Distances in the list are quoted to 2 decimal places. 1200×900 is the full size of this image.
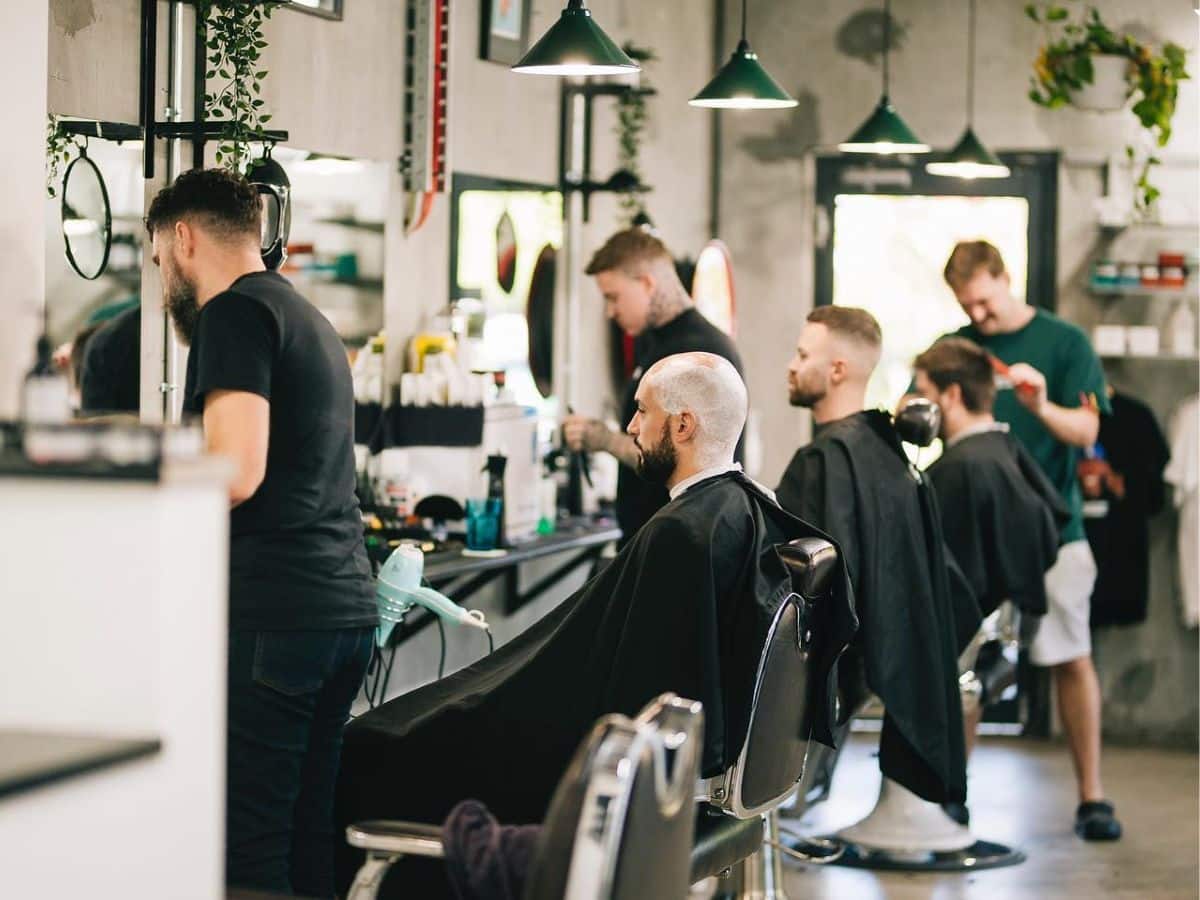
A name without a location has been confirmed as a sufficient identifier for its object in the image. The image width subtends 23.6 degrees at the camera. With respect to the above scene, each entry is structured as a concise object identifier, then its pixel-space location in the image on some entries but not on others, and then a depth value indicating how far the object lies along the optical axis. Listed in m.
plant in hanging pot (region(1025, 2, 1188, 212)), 9.68
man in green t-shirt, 8.06
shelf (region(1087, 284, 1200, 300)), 9.88
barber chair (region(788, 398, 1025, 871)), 7.37
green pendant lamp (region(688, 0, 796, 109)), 7.52
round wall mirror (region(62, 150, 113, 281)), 5.13
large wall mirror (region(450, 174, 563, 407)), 7.71
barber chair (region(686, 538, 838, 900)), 4.71
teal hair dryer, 5.46
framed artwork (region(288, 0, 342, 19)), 6.37
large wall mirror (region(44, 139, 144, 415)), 5.06
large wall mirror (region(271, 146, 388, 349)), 6.41
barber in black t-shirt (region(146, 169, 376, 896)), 4.37
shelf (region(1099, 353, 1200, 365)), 9.84
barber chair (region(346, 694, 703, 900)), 2.86
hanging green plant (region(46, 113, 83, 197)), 5.04
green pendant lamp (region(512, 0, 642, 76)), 6.27
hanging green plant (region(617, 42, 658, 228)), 8.95
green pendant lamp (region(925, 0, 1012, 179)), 9.66
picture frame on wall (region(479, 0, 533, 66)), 7.75
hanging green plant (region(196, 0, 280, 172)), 5.42
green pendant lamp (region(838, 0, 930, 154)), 9.18
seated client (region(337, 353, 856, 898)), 4.66
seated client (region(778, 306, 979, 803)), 6.32
